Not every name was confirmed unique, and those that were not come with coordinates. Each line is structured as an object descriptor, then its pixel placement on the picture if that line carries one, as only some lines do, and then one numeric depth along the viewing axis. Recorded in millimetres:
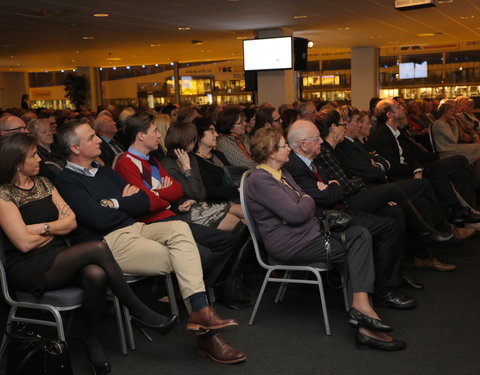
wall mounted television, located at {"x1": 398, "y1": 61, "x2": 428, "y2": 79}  18969
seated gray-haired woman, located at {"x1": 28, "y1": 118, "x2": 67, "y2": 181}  5062
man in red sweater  3869
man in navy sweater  3281
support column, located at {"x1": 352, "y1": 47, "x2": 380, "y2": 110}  17797
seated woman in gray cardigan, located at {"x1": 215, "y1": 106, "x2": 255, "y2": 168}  5344
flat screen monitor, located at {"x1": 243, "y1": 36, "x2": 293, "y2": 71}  12328
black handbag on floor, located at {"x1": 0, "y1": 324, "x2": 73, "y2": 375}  2686
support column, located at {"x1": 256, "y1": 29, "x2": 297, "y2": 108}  12664
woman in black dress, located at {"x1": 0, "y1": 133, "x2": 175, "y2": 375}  2996
